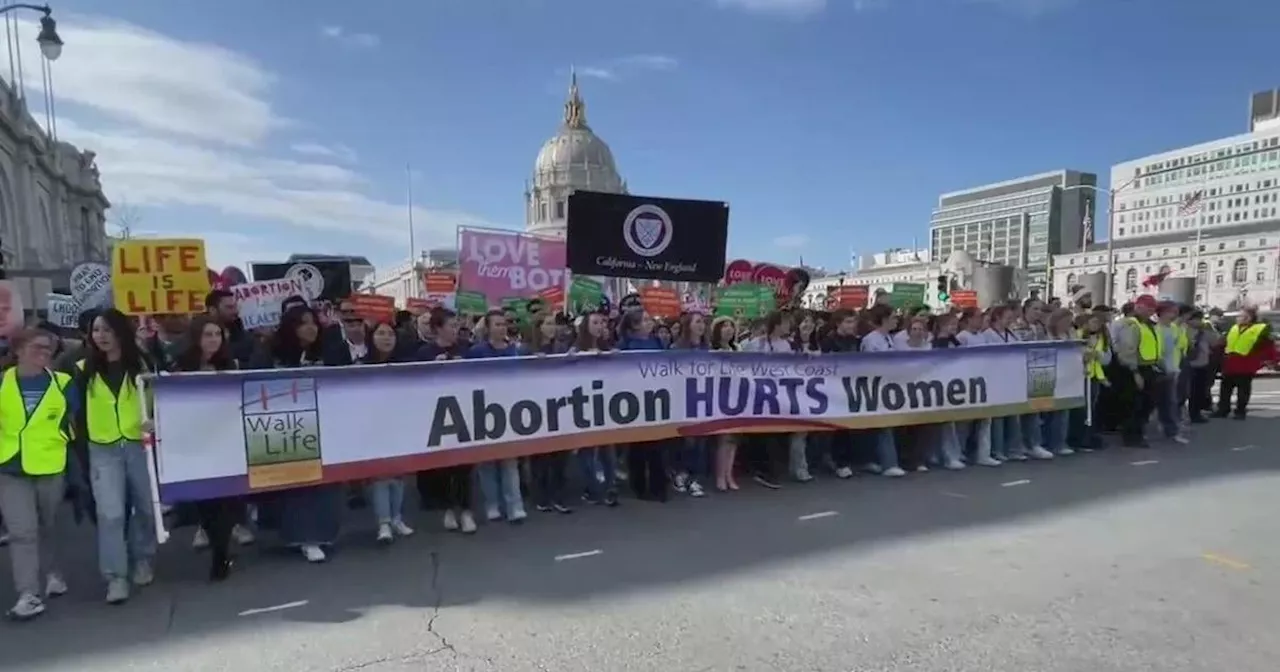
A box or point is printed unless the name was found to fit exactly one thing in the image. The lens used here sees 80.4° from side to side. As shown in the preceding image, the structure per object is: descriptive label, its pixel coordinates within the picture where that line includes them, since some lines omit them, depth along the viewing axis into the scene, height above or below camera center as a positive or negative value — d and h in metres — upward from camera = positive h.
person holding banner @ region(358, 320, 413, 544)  5.67 -1.48
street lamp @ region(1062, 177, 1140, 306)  44.74 +3.67
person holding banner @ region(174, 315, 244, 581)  4.93 -0.48
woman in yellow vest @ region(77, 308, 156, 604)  4.56 -0.90
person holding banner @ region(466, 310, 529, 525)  6.12 -1.54
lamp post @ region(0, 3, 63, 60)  15.37 +5.44
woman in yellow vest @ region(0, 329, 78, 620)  4.30 -0.85
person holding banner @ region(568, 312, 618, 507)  6.72 -1.52
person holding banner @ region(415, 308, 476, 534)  5.99 -1.50
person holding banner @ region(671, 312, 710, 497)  7.10 -1.56
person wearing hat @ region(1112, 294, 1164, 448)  9.47 -1.13
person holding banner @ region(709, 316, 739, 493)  7.20 -1.63
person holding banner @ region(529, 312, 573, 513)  6.55 -1.53
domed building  115.56 +18.57
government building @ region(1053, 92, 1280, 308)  96.88 +7.82
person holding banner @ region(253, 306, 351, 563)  5.36 -1.47
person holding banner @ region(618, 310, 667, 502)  6.79 -1.49
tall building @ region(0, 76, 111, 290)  42.56 +7.55
